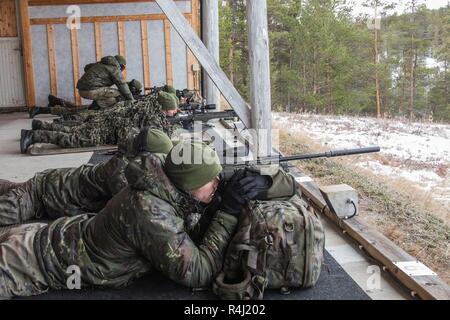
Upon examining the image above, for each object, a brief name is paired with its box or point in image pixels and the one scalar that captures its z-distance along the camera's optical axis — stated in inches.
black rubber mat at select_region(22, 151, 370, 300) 121.8
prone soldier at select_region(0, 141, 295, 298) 113.9
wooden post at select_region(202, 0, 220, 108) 418.9
